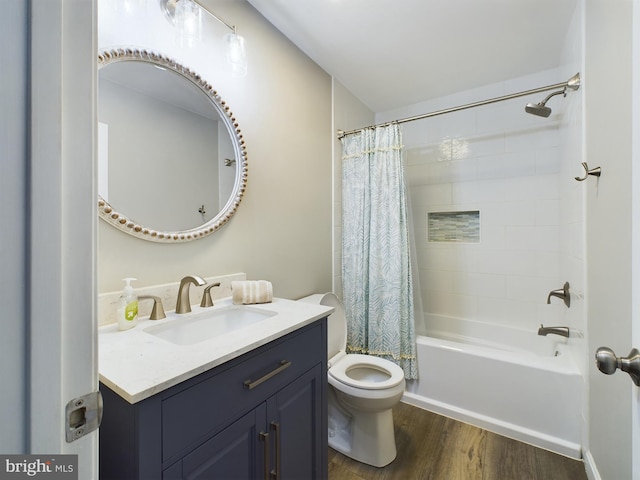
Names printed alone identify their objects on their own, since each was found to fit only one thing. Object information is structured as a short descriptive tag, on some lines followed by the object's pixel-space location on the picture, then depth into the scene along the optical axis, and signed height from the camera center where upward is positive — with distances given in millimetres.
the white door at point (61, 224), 345 +22
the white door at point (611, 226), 802 +44
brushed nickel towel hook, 1141 +288
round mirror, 1040 +388
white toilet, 1424 -872
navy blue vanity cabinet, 630 -492
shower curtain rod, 1485 +855
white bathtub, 1545 -911
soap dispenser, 950 -230
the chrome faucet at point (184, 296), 1125 -223
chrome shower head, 1683 +785
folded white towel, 1271 -237
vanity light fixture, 1149 +927
